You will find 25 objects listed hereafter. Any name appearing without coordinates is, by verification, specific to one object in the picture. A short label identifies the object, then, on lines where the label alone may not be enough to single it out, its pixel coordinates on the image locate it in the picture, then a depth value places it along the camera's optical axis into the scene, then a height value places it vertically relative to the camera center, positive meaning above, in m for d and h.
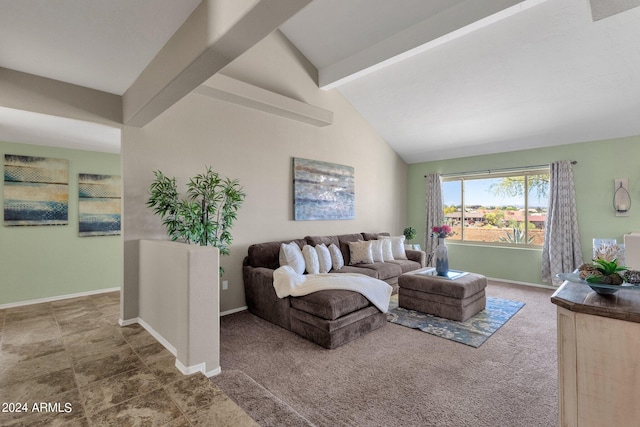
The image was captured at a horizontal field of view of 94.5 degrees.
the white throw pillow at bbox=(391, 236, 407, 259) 5.45 -0.63
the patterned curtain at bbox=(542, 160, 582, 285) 4.80 -0.24
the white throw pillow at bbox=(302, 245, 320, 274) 4.05 -0.61
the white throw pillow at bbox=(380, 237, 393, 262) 5.19 -0.63
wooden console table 1.14 -0.60
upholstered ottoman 3.52 -1.01
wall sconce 4.44 +0.23
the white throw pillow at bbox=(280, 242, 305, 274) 3.89 -0.55
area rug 3.08 -1.26
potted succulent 1.31 -0.28
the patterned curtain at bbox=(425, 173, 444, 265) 6.42 +0.15
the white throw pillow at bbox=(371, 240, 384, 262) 5.03 -0.61
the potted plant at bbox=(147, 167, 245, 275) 3.19 +0.11
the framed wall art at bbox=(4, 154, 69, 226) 3.84 +0.38
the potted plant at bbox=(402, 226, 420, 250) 6.33 -0.41
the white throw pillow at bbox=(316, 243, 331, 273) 4.24 -0.61
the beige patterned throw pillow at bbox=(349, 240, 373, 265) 4.86 -0.62
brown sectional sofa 2.83 -0.96
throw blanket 3.08 -0.73
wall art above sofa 4.71 +0.44
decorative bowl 1.31 -0.34
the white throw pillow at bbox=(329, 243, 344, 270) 4.50 -0.65
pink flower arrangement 4.17 -0.23
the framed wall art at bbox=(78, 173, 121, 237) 4.41 +0.20
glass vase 3.99 -0.62
